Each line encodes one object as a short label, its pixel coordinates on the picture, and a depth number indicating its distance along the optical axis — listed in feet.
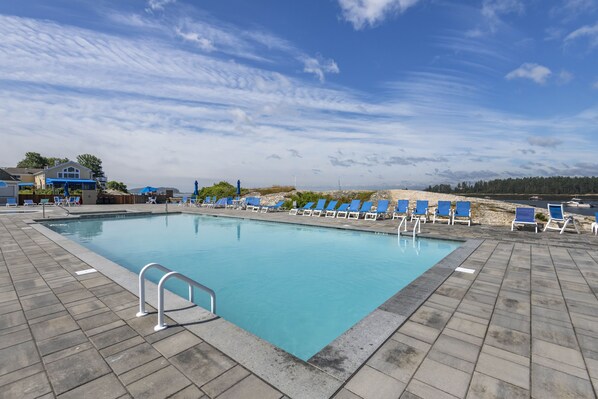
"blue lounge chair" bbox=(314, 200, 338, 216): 43.70
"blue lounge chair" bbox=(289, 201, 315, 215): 46.70
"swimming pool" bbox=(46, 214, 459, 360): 12.17
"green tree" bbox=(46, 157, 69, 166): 189.62
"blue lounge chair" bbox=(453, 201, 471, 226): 33.32
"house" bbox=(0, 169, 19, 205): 81.87
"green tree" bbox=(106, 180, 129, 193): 126.00
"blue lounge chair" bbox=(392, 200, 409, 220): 38.37
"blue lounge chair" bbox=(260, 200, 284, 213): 54.43
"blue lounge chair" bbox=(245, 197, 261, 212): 57.88
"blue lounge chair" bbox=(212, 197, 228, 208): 65.51
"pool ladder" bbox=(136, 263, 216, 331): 7.98
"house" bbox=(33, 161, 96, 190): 111.34
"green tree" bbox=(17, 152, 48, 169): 182.60
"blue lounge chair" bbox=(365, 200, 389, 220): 38.86
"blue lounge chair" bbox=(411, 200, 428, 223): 35.06
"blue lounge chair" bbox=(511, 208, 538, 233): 28.35
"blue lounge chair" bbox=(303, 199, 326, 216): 45.54
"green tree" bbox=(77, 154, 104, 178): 196.77
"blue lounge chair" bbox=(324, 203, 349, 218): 42.96
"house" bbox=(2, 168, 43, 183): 132.30
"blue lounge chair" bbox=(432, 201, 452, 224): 33.96
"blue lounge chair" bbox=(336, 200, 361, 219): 41.55
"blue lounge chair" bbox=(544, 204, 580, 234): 28.02
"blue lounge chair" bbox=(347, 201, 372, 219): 40.81
